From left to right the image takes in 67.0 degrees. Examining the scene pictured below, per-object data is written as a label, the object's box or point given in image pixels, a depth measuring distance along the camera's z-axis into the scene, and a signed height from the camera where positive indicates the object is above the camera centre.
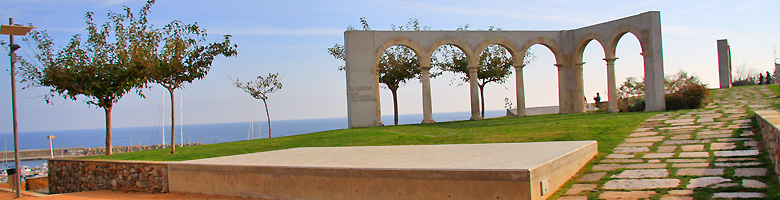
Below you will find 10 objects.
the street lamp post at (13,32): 13.13 +2.05
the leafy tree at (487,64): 29.64 +2.14
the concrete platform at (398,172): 6.74 -0.84
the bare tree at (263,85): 27.06 +1.27
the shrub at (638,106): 23.25 -0.21
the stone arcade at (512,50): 21.89 +2.23
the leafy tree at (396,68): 28.72 +2.00
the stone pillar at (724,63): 30.70 +1.79
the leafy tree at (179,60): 16.30 +1.63
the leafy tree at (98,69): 18.62 +1.69
